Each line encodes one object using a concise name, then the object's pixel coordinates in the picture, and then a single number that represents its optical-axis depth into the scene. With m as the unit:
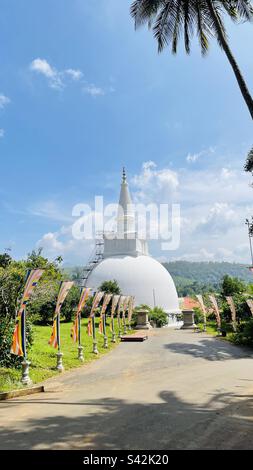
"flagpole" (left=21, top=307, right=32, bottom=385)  10.23
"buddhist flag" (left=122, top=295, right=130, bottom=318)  32.83
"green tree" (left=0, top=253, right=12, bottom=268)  34.97
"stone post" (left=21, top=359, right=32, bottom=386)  10.23
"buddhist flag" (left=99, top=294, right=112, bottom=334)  22.19
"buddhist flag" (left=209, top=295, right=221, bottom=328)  27.08
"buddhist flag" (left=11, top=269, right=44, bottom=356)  10.42
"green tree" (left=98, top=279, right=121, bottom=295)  40.94
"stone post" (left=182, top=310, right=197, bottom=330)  34.97
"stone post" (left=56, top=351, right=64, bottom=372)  13.05
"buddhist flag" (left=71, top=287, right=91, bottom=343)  16.09
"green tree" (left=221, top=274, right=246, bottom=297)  38.66
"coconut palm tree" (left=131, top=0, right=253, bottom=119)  11.57
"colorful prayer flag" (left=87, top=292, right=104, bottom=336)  19.53
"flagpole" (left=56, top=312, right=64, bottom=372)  13.05
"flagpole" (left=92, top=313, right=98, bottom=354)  18.24
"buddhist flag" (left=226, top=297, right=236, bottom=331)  24.98
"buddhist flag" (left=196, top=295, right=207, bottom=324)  31.35
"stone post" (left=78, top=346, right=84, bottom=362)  15.57
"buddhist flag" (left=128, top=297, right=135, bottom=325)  34.89
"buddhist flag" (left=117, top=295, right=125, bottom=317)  30.39
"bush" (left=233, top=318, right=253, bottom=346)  19.73
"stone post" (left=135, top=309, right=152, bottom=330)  36.59
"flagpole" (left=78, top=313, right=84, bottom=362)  15.57
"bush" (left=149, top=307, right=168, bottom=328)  41.56
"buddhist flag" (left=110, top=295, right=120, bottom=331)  26.39
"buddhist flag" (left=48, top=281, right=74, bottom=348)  13.42
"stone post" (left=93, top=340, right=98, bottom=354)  18.24
